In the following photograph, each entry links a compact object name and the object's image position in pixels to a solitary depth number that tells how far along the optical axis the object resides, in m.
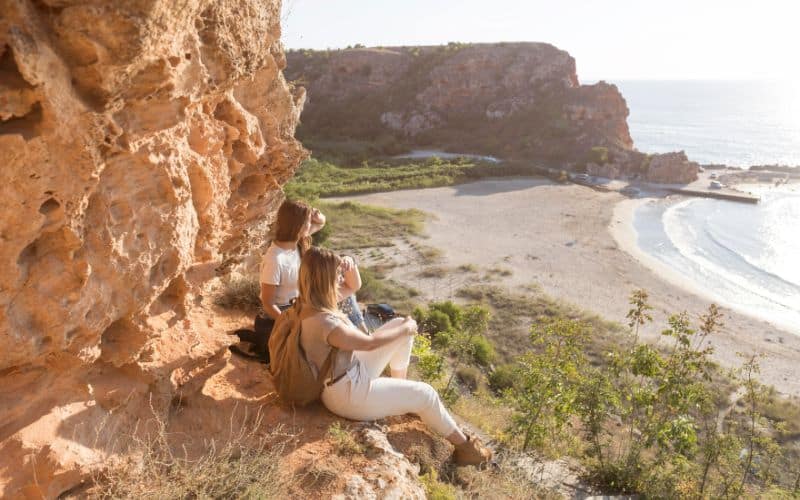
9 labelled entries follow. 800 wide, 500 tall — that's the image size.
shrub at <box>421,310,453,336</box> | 13.93
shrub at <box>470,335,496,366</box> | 13.32
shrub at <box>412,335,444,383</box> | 7.12
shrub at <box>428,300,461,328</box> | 14.71
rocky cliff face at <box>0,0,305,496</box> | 2.78
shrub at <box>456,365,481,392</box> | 11.90
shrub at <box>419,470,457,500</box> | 4.13
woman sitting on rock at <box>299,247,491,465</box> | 3.98
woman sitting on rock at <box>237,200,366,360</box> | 5.11
